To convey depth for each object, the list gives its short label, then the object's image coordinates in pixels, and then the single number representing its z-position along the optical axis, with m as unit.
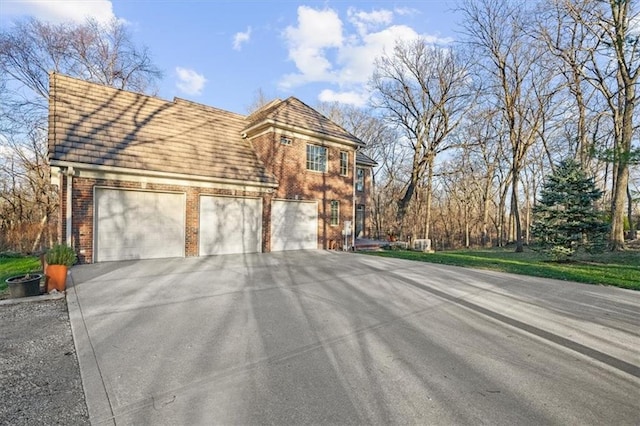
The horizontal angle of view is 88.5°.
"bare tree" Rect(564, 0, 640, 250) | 12.13
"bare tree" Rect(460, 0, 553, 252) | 16.78
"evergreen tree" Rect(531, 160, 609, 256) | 11.20
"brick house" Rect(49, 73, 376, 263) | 9.31
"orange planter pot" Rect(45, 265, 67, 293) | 6.09
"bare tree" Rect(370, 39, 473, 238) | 18.94
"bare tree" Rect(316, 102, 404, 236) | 33.06
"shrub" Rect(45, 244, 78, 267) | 6.29
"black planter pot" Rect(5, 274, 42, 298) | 5.71
